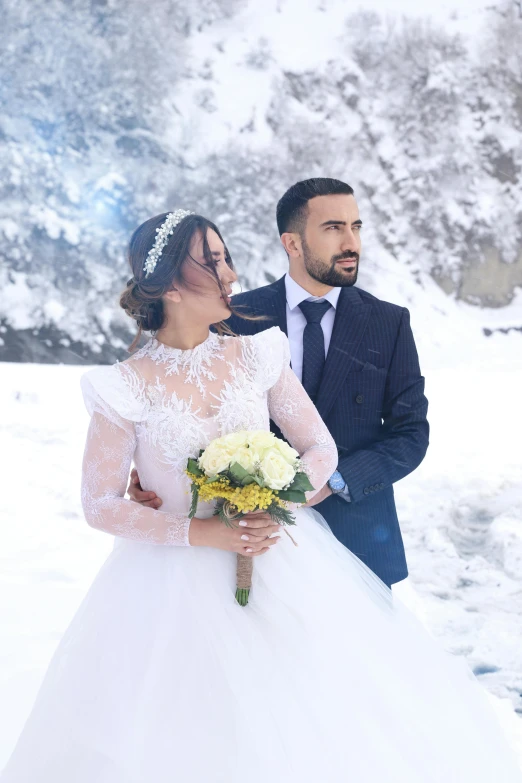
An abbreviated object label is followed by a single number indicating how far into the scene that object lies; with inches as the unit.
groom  105.1
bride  76.9
